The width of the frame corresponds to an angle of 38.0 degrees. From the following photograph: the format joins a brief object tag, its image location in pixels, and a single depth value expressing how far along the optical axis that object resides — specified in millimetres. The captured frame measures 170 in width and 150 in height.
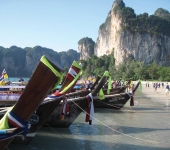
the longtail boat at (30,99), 4988
